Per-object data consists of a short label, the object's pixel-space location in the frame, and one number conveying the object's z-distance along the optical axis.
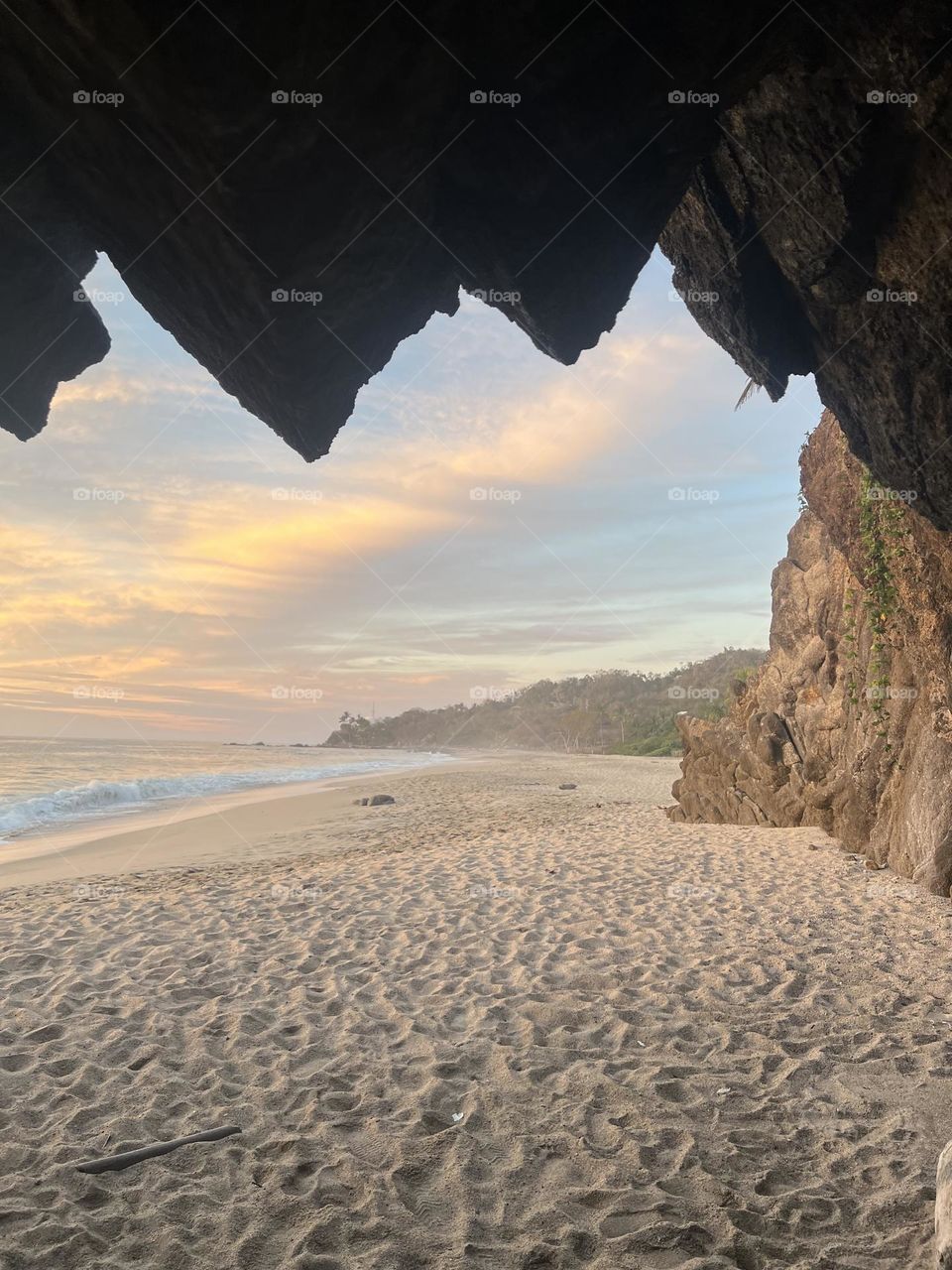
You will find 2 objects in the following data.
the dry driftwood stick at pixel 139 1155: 3.99
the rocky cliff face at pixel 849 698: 9.21
